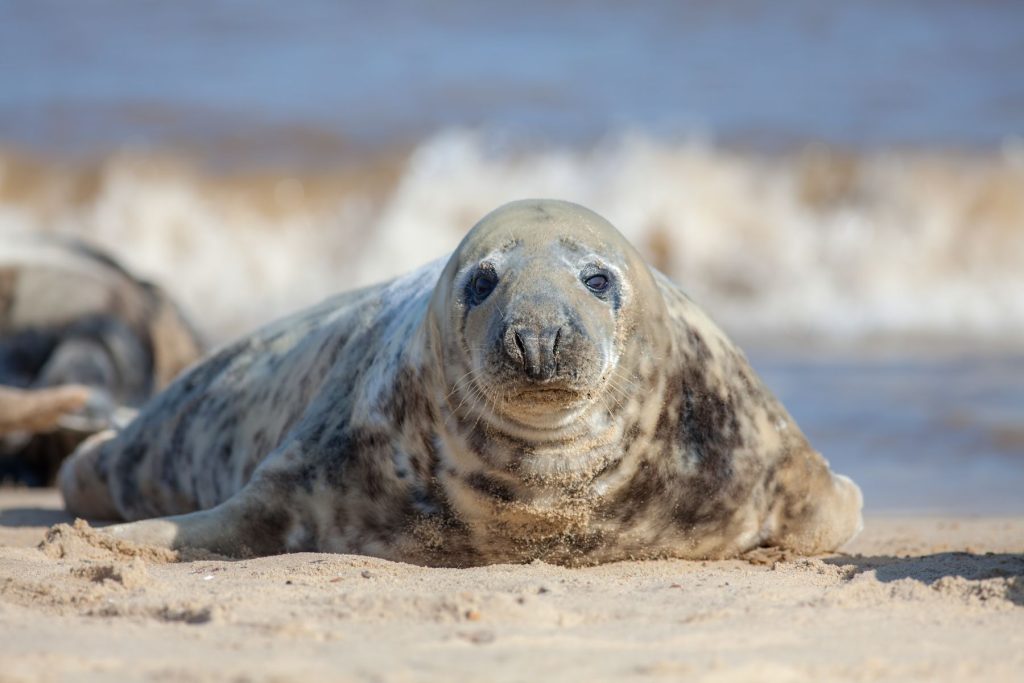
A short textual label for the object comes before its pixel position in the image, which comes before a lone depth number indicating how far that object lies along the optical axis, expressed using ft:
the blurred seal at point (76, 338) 53.52
